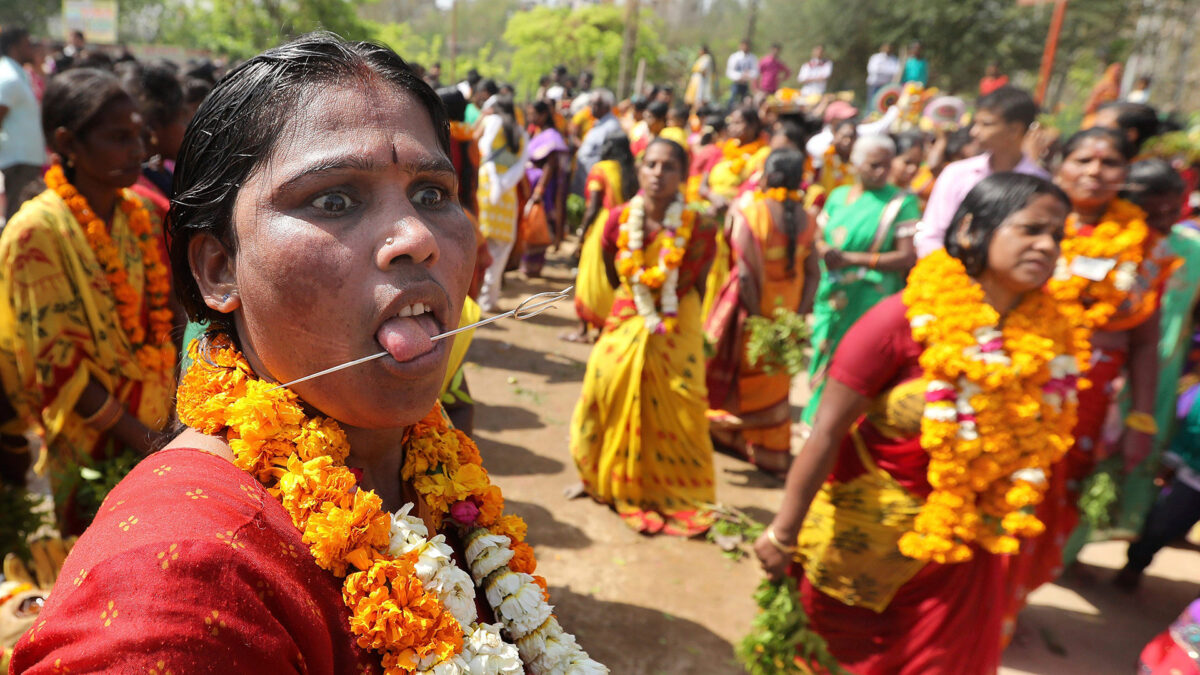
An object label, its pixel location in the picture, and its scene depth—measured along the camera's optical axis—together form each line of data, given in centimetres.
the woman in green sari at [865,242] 562
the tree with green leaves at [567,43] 3219
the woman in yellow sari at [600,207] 619
